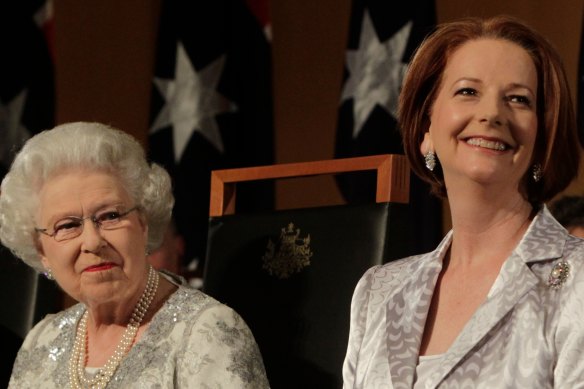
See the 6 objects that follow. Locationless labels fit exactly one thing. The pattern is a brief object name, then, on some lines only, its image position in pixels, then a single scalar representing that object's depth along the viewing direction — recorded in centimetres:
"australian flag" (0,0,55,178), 973
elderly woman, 476
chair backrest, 480
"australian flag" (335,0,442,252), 798
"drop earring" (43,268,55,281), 520
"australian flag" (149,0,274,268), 930
